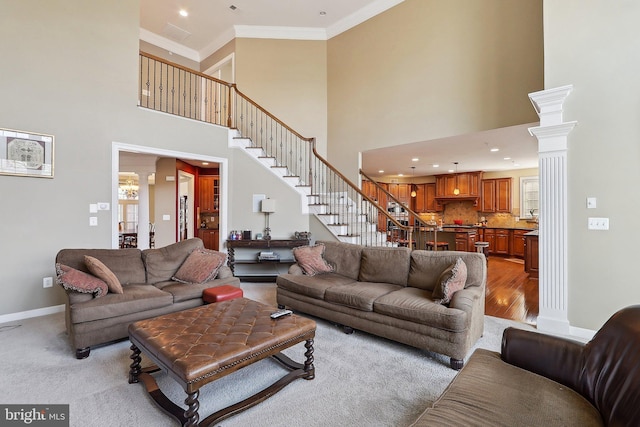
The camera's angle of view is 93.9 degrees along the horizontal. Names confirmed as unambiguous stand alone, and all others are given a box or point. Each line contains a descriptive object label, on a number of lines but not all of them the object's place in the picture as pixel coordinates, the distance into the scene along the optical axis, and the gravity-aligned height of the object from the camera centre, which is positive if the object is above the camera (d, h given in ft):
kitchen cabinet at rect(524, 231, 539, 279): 19.86 -2.75
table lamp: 18.86 +0.48
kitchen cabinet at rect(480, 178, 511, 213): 30.37 +1.88
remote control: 8.00 -2.74
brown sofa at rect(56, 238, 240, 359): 8.95 -2.77
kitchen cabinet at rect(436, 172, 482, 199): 31.50 +3.19
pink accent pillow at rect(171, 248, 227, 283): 12.09 -2.21
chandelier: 35.48 +2.96
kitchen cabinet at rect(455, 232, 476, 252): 28.55 -2.72
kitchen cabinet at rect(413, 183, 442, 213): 35.60 +1.75
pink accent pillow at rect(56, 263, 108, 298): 9.11 -2.11
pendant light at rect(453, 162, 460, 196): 32.71 +2.47
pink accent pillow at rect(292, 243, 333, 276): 13.20 -2.11
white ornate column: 10.60 +0.20
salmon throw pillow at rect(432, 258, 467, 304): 9.10 -2.17
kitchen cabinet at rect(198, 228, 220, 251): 27.96 -2.19
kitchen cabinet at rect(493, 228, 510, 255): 29.27 -2.79
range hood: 32.22 +1.63
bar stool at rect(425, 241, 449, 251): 23.21 -2.61
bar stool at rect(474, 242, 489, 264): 24.40 -3.17
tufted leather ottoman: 5.75 -2.84
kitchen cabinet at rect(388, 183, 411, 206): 36.91 +2.67
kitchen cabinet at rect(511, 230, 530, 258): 28.45 -2.85
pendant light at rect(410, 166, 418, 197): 37.06 +2.79
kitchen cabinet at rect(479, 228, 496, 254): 30.18 -2.41
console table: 18.34 -2.85
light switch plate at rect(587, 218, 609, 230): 9.97 -0.35
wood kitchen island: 28.60 -2.38
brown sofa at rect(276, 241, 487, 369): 8.48 -2.78
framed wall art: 11.90 +2.49
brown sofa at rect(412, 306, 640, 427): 4.17 -2.85
